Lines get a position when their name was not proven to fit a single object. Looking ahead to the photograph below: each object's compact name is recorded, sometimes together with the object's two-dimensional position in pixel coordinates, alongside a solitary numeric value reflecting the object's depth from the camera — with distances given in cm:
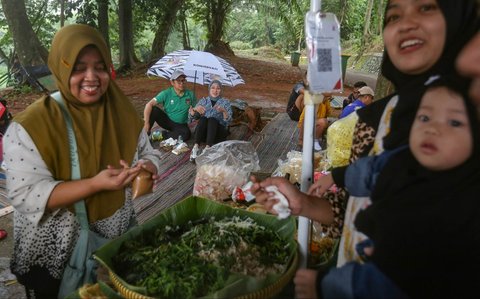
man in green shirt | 666
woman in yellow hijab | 157
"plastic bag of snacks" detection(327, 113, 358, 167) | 335
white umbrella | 660
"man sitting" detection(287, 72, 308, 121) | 658
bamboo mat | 434
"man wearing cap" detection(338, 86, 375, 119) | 550
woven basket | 138
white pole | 142
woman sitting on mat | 614
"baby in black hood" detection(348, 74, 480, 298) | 99
